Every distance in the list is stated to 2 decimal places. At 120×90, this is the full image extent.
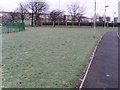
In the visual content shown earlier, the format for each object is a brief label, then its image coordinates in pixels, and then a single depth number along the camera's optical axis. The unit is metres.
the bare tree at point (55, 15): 41.19
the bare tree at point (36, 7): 40.38
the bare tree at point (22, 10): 40.65
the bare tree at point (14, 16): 40.07
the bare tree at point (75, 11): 45.85
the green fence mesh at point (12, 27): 18.93
